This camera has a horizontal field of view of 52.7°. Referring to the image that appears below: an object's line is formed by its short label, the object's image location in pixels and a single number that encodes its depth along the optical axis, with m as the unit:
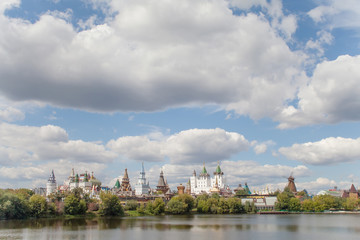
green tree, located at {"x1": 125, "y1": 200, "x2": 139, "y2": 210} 113.11
